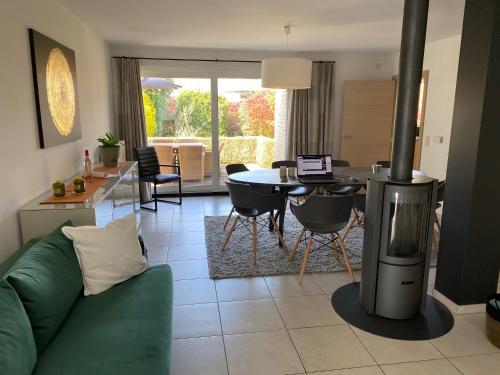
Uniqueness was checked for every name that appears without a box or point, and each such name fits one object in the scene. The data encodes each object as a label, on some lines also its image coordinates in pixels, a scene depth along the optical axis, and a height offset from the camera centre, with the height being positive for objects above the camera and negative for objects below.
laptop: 4.11 -0.47
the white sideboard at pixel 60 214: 2.61 -0.65
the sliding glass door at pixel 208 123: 6.46 -0.01
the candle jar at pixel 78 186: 3.02 -0.52
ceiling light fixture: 4.12 +0.56
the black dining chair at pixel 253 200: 3.70 -0.76
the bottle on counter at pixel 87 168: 3.73 -0.47
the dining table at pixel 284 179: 3.85 -0.59
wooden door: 6.40 +0.06
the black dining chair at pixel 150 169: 5.77 -0.74
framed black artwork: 2.95 +0.26
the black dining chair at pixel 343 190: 4.59 -0.80
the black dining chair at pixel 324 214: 3.19 -0.77
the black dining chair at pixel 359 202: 3.94 -0.80
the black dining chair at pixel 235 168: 4.86 -0.59
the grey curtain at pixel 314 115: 6.41 +0.14
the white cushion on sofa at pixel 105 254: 2.21 -0.79
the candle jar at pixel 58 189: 2.86 -0.52
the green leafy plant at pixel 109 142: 4.33 -0.24
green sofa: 1.53 -0.99
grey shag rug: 3.54 -1.34
